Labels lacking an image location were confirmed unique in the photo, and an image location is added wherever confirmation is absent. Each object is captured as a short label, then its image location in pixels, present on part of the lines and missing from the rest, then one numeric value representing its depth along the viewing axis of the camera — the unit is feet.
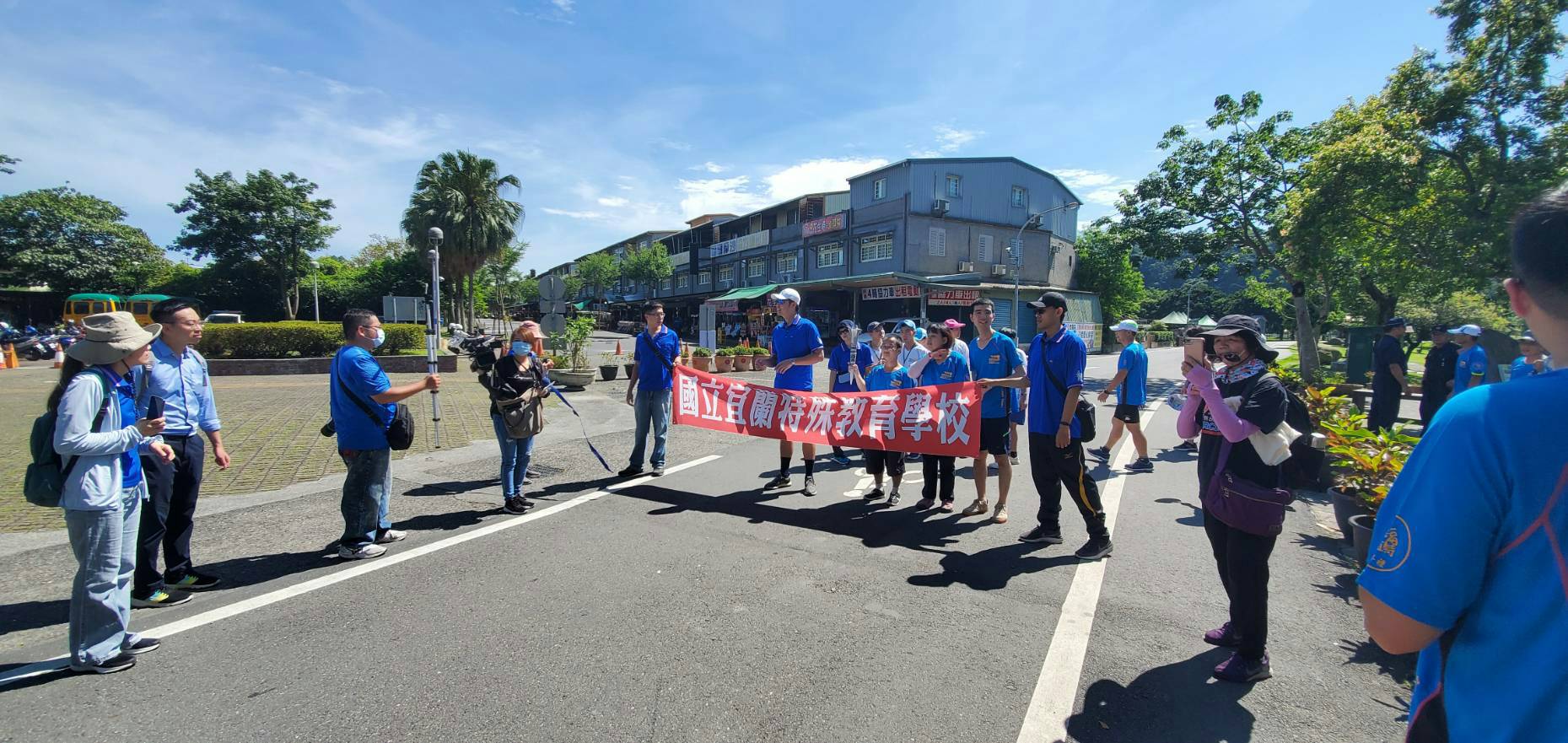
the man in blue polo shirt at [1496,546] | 3.59
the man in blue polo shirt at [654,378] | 23.24
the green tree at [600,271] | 203.21
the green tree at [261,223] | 123.65
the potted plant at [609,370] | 60.03
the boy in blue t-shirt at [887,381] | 20.88
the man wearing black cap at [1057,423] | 15.53
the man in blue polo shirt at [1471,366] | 26.25
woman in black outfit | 10.12
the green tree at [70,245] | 120.67
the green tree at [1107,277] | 144.46
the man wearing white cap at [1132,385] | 26.35
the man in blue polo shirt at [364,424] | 14.74
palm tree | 114.93
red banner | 18.43
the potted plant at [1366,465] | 14.92
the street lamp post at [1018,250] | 122.42
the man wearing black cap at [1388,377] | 29.35
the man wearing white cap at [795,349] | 21.40
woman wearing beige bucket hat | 10.03
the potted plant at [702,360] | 66.90
